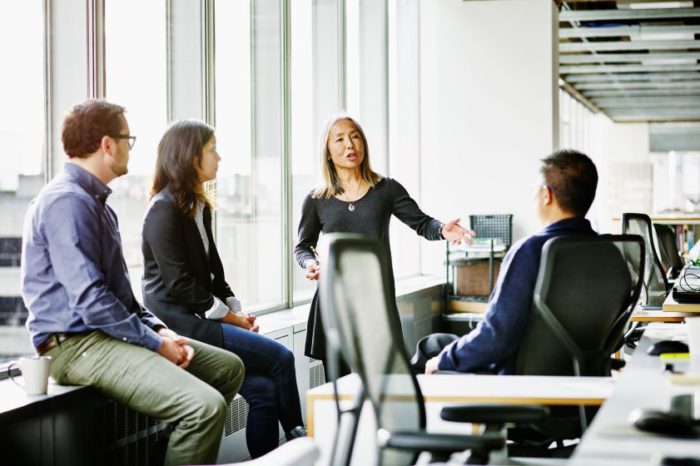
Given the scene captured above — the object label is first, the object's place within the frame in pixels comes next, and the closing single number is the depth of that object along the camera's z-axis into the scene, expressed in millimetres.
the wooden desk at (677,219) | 11492
